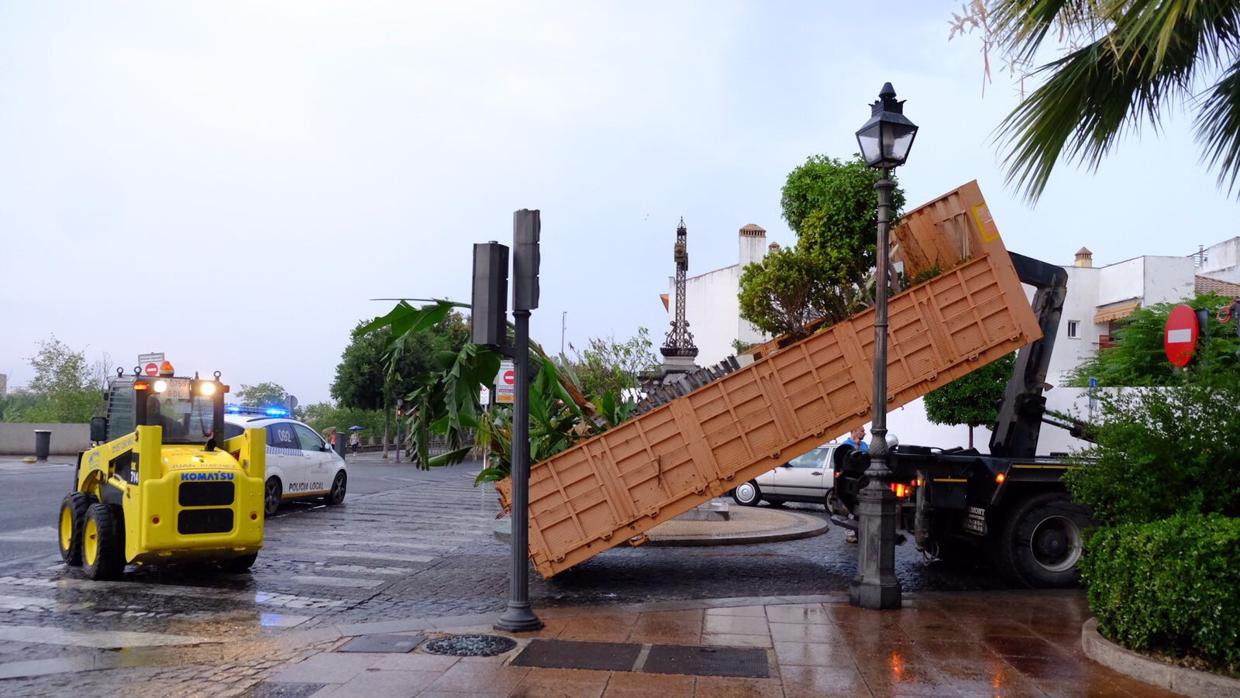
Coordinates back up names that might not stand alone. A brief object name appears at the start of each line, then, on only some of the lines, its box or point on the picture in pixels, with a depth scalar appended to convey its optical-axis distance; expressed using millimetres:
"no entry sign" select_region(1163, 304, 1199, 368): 9266
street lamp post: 8805
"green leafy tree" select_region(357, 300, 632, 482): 10789
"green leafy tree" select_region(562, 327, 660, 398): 16359
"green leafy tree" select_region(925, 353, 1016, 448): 23984
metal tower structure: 23875
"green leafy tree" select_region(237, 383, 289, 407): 81800
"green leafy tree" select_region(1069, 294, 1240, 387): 23938
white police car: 16969
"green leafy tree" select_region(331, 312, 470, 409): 45406
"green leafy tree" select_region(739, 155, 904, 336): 19094
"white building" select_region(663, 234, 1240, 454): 39000
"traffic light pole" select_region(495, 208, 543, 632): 7711
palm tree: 5746
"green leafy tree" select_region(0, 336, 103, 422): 43625
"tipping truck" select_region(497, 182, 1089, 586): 9852
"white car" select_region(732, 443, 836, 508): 19344
